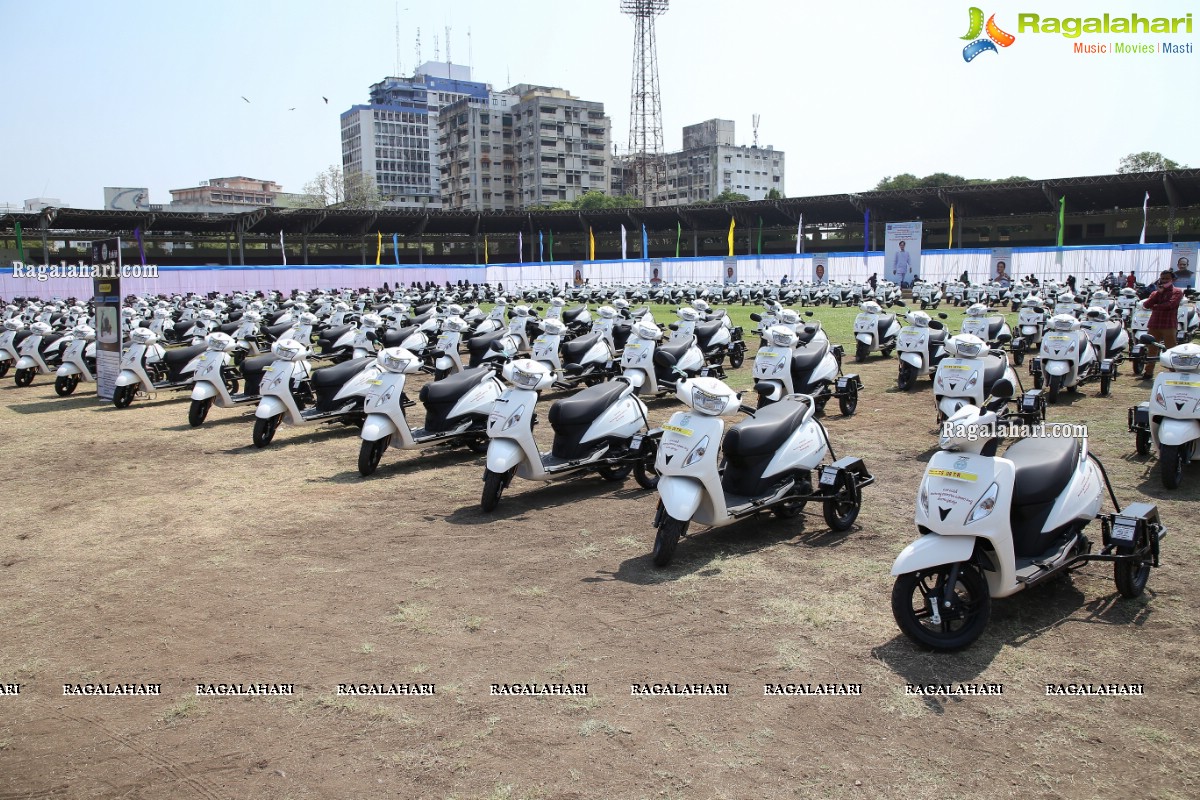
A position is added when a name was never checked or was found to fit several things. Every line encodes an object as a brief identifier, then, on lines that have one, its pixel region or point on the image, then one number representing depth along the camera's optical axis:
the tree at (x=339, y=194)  103.06
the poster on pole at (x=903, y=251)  38.81
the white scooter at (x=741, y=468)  5.85
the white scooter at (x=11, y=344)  17.45
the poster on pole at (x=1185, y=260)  26.55
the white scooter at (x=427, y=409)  8.92
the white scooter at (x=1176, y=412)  7.12
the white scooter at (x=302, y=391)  10.48
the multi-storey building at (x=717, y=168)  118.19
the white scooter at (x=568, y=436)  7.45
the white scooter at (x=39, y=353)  16.62
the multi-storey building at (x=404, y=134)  124.88
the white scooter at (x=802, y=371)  10.97
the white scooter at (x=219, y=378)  12.04
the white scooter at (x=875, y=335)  16.70
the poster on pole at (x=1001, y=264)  36.04
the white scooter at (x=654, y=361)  12.41
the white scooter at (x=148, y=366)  13.74
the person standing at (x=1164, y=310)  12.13
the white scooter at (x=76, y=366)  15.31
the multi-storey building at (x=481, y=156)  113.31
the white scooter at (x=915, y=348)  13.11
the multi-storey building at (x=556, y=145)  111.12
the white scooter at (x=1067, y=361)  11.33
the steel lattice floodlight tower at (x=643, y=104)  82.38
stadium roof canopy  49.78
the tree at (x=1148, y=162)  83.56
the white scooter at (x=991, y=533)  4.42
